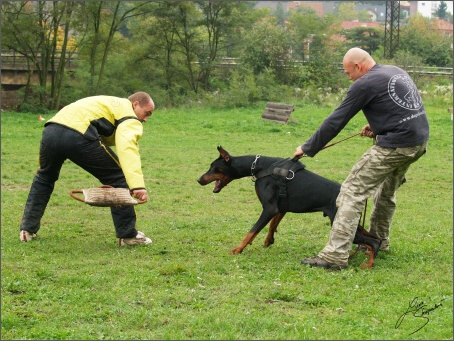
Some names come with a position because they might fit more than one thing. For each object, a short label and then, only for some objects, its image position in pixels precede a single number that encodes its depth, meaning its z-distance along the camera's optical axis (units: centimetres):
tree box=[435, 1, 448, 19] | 8662
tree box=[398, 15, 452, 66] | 3775
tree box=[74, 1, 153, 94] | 3134
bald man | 648
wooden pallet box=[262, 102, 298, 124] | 2170
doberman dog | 703
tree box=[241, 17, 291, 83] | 3622
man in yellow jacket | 724
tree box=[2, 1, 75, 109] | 2933
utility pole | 3568
